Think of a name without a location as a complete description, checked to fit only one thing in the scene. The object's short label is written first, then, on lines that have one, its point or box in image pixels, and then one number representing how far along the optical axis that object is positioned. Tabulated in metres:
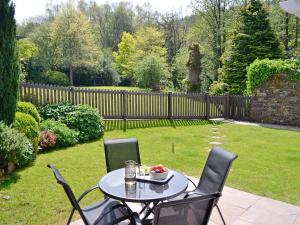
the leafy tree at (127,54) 26.75
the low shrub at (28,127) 5.49
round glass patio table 2.50
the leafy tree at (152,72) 20.25
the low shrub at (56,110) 7.85
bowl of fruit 2.86
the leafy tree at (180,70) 22.36
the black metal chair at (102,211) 2.38
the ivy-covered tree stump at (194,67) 17.22
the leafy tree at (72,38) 24.28
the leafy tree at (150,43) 24.11
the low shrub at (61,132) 6.79
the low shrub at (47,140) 6.36
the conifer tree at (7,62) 5.41
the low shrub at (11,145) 4.55
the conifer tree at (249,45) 15.19
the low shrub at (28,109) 6.25
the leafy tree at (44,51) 25.53
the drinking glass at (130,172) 2.76
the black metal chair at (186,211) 1.93
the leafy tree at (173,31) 29.12
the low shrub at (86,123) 7.57
